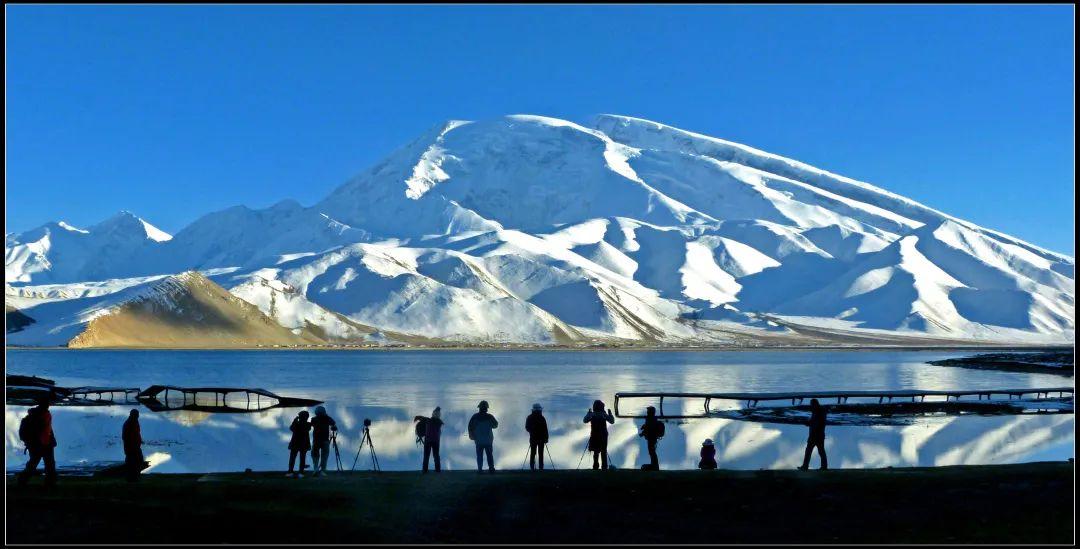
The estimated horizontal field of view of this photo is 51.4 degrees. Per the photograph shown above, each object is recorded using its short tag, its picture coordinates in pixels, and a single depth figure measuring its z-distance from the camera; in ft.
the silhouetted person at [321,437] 98.99
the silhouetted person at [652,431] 106.01
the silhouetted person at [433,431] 98.53
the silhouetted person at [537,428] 100.17
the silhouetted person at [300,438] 99.66
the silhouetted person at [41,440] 84.43
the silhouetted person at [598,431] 101.04
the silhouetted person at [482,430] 97.19
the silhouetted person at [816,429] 100.94
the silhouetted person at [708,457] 110.63
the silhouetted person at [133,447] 93.35
